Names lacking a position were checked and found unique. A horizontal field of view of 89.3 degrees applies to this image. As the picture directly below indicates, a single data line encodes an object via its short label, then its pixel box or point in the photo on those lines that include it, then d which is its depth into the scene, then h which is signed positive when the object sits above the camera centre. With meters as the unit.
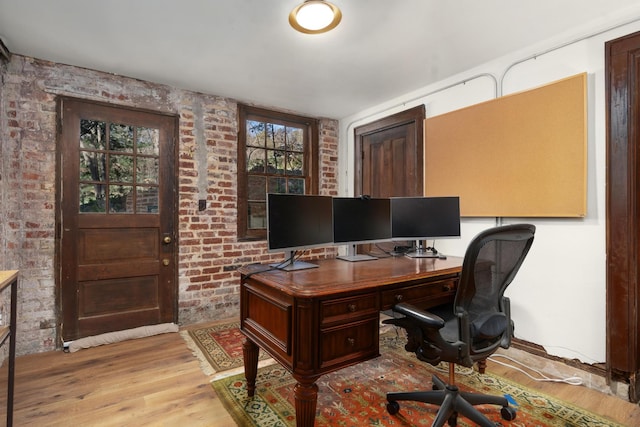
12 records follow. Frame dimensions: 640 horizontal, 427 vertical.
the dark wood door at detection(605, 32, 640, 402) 2.03 +0.04
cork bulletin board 2.28 +0.50
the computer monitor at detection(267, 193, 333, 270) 1.98 -0.05
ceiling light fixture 1.92 +1.24
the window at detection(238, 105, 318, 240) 3.78 +0.70
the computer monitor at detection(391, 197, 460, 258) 2.71 -0.02
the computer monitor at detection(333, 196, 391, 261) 2.38 -0.05
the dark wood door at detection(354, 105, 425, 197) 3.40 +0.70
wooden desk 1.55 -0.50
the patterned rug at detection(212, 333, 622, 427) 1.86 -1.17
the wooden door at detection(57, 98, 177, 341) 2.86 -0.02
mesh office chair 1.58 -0.54
